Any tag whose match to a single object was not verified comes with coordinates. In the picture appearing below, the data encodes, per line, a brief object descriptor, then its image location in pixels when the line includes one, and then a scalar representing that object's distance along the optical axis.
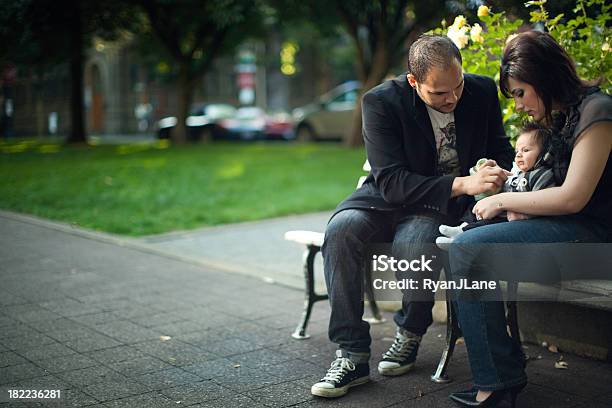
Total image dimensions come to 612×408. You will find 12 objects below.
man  3.59
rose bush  4.24
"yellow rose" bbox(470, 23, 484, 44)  4.56
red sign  31.11
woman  3.12
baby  3.32
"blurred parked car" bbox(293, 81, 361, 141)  23.69
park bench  3.72
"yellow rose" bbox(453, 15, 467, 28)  4.57
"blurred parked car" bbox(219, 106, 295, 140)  29.38
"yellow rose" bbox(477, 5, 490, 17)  4.61
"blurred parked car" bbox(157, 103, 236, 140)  29.55
